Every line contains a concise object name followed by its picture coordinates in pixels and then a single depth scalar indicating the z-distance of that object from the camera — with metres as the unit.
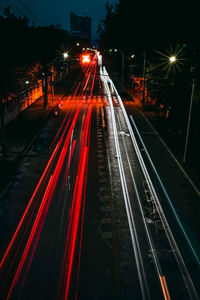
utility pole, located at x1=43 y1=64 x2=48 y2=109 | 31.64
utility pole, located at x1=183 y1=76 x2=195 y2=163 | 14.31
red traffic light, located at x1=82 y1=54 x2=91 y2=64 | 105.18
